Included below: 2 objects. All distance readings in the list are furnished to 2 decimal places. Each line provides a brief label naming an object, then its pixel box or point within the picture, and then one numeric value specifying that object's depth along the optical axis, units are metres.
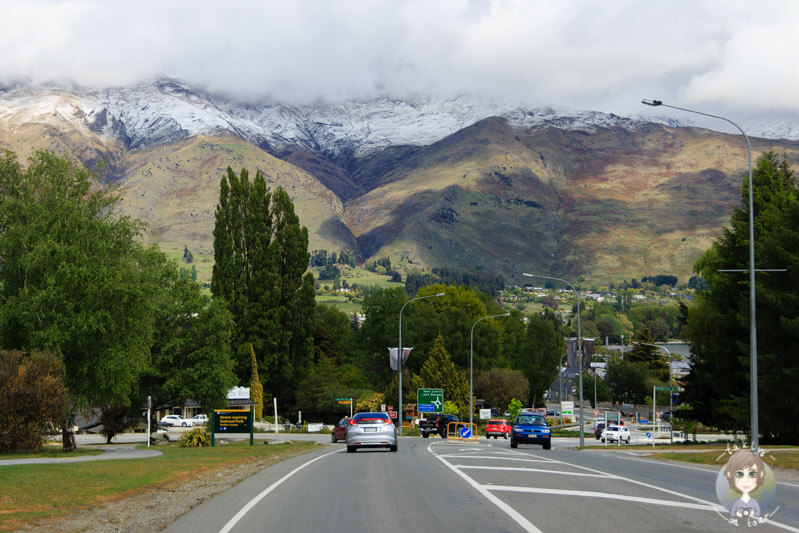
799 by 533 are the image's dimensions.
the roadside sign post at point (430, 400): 75.19
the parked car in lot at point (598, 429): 75.34
